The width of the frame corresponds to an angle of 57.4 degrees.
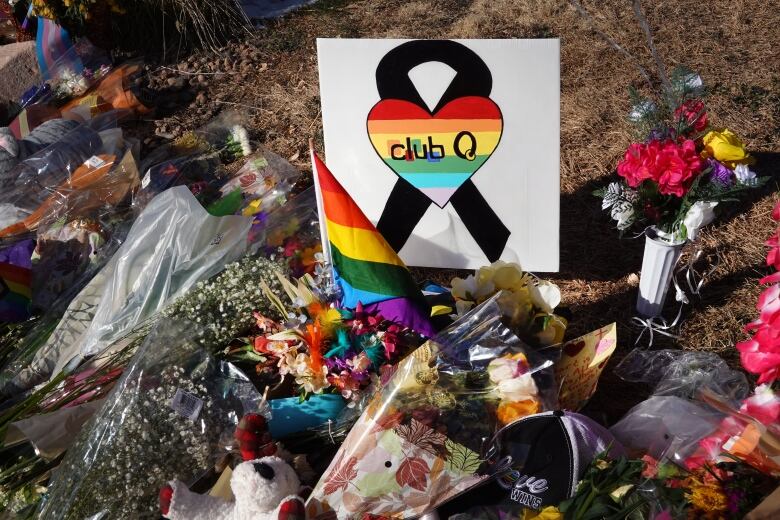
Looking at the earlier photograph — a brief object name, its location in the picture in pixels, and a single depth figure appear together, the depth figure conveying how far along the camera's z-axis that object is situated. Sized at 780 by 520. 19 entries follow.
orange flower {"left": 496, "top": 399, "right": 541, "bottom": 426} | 1.91
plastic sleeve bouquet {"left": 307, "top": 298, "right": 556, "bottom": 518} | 1.70
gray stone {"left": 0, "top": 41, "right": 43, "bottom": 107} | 4.61
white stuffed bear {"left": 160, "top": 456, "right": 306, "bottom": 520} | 1.79
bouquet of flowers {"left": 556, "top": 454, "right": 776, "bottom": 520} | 1.35
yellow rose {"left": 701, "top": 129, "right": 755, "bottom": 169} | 2.48
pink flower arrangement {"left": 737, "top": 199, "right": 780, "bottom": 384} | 1.47
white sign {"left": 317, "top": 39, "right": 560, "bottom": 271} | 2.62
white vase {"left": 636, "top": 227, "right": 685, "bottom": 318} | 2.60
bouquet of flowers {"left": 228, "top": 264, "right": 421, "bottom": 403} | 2.18
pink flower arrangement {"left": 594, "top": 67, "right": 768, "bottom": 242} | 2.43
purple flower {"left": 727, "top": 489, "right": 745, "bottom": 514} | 1.43
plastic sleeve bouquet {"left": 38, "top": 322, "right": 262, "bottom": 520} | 1.87
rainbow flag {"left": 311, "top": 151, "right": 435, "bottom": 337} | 2.23
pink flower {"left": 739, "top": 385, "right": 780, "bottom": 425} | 1.65
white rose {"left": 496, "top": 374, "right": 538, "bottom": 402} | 1.87
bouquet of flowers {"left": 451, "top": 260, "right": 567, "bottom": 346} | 2.21
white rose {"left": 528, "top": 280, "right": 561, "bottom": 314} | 2.28
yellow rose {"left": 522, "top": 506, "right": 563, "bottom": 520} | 1.43
